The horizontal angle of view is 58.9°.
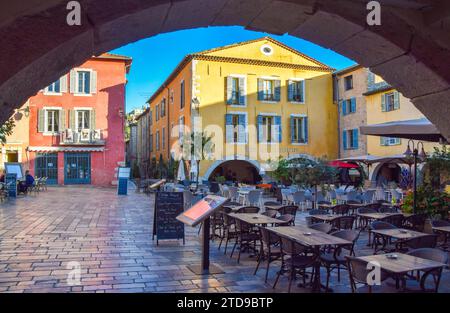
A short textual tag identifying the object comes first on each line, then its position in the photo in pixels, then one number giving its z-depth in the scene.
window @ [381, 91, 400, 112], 21.57
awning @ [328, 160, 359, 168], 20.78
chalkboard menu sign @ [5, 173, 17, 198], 17.09
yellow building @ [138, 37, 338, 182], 23.61
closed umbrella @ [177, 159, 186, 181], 15.40
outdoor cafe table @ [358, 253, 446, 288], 3.57
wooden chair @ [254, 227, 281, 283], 5.32
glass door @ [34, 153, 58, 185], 24.52
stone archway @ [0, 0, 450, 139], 2.17
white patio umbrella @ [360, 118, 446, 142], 7.09
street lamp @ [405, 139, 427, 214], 7.95
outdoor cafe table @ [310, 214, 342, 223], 7.12
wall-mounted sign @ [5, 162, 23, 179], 17.94
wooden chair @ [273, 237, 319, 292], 4.82
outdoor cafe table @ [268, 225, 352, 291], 4.73
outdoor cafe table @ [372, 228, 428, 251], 5.34
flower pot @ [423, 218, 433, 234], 7.45
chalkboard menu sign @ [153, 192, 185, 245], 7.55
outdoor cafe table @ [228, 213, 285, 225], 6.54
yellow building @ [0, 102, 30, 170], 23.89
